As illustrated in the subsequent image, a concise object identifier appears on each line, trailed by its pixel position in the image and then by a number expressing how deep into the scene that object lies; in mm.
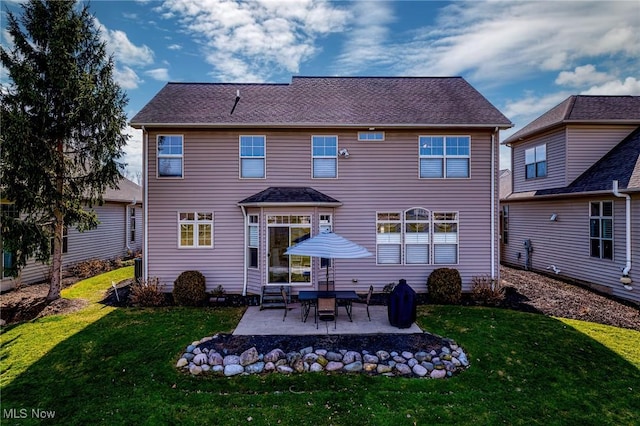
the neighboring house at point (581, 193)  10195
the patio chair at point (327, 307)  7973
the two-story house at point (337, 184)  10562
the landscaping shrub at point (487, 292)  9844
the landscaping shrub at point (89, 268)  13617
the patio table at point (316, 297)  8094
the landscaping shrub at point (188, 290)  9602
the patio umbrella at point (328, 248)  7211
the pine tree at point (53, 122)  8727
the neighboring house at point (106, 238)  11586
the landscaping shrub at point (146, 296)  9656
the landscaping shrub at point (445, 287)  9828
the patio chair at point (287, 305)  8589
